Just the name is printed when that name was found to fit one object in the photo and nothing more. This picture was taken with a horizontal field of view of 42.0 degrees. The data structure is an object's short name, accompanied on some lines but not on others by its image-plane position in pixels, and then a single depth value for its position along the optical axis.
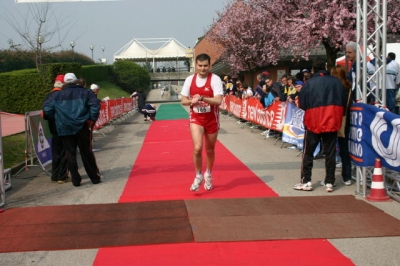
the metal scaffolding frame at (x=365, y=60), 7.44
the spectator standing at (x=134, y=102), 40.97
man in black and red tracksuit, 7.68
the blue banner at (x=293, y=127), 12.55
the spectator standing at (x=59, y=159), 9.34
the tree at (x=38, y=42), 24.69
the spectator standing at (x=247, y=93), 21.90
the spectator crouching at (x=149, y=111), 27.19
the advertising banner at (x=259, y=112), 14.89
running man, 7.52
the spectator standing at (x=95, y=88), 14.47
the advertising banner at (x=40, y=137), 10.54
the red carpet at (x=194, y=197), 4.89
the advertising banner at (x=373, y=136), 6.84
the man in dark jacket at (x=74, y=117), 8.66
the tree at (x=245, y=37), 36.03
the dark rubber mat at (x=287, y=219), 5.64
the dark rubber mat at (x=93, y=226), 5.50
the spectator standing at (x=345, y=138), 8.02
